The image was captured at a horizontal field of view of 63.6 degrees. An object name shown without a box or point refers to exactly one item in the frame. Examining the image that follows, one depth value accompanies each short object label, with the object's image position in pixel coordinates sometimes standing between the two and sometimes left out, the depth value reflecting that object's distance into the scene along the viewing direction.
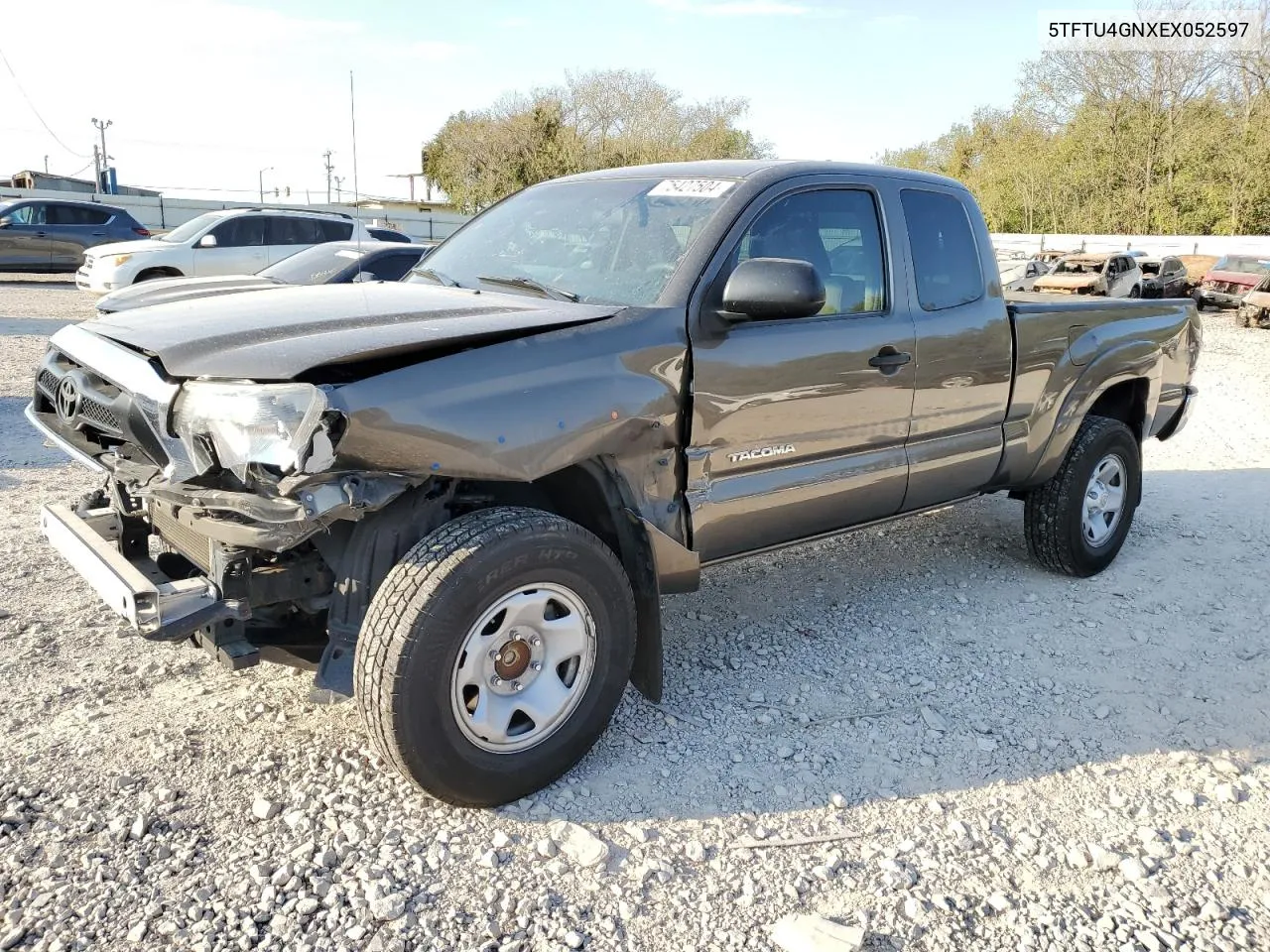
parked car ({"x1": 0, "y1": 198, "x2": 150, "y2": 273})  19.47
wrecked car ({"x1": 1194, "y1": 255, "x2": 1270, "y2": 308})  23.41
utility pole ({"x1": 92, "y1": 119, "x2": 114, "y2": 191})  43.68
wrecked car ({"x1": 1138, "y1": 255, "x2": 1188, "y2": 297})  24.70
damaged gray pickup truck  2.71
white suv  15.15
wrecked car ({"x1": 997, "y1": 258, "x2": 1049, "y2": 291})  23.94
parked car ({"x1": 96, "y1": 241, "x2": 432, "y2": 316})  10.08
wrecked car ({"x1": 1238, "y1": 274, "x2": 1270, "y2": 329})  20.47
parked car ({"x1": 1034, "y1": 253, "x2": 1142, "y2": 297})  21.75
